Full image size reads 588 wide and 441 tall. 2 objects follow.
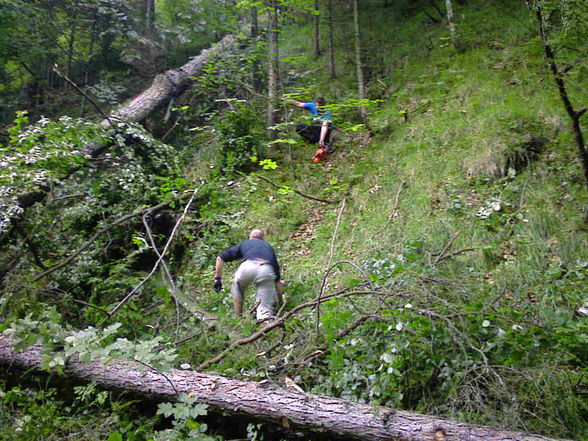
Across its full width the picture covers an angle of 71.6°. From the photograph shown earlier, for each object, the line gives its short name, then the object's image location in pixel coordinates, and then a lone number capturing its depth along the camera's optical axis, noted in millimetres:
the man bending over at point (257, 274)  5688
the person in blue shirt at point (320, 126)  8570
